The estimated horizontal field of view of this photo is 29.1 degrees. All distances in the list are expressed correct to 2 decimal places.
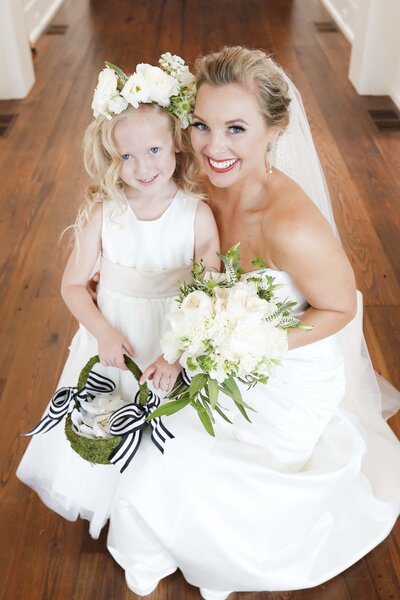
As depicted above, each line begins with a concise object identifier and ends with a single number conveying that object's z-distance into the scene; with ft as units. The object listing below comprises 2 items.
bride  6.38
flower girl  6.40
